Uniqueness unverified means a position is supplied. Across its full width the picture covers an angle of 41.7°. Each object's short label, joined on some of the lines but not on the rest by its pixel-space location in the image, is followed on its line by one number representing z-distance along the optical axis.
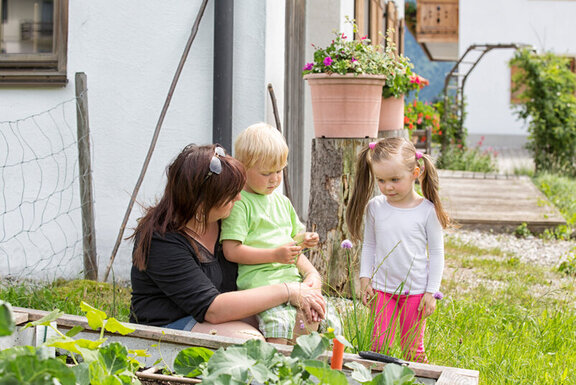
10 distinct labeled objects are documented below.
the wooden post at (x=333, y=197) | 4.30
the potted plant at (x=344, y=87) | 4.37
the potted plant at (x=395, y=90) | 4.93
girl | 2.81
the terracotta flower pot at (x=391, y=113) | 6.06
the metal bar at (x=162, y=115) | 4.34
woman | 2.28
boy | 2.49
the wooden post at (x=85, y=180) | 4.65
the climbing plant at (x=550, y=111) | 12.55
